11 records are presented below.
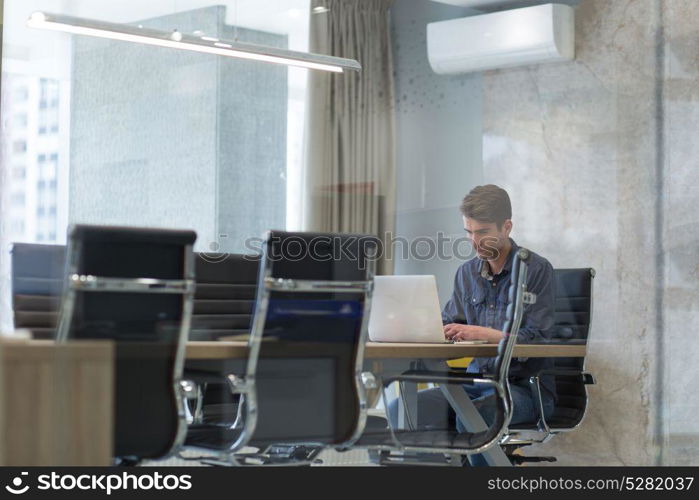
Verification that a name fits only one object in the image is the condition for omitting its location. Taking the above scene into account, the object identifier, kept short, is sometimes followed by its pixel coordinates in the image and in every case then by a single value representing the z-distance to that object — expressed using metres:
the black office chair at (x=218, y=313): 4.44
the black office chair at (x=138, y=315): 3.91
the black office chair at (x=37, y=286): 4.10
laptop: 4.96
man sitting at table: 5.02
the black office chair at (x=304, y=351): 4.24
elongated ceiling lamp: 4.86
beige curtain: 5.23
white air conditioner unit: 5.81
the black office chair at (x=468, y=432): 4.83
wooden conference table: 4.71
